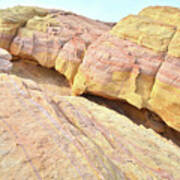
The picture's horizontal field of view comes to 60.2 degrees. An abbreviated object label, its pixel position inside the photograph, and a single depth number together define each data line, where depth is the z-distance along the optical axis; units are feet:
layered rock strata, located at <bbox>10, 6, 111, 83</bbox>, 31.45
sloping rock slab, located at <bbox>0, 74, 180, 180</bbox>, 5.52
